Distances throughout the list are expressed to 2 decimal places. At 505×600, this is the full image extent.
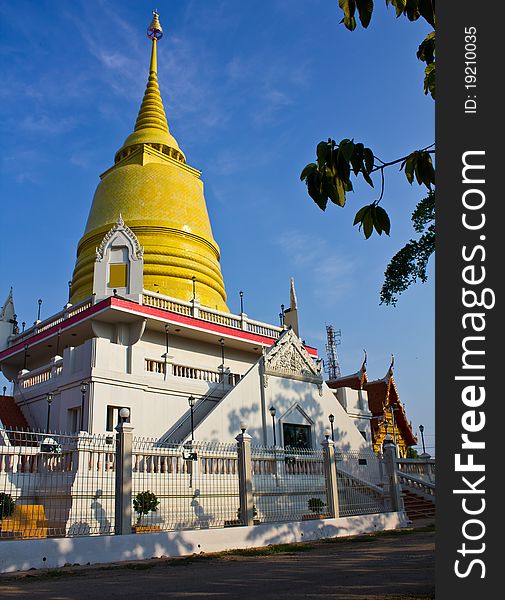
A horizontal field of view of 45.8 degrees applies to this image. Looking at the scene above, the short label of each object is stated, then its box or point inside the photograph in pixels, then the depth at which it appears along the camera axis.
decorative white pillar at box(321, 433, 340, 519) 14.05
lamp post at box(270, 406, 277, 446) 18.95
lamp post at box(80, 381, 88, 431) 16.72
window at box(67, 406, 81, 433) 17.64
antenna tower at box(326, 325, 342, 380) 53.88
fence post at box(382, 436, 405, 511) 16.42
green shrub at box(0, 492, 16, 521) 9.91
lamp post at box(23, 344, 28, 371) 22.25
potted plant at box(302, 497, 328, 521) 14.28
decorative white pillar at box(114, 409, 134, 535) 9.95
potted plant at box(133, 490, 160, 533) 11.61
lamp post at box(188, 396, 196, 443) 16.59
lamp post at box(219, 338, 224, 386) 22.20
